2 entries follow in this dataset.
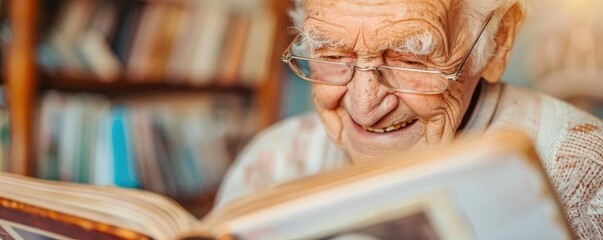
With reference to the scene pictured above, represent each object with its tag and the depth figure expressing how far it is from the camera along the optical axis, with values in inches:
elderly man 28.6
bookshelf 47.2
